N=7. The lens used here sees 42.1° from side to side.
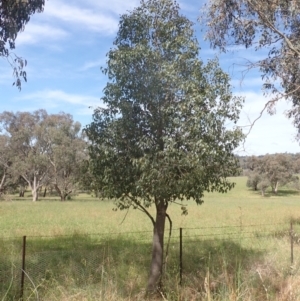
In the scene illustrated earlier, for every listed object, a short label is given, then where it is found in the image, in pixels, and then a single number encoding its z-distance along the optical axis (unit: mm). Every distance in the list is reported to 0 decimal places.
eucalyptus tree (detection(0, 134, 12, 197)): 63759
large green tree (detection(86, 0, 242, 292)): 8062
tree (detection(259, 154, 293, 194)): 86188
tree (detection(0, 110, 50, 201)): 61562
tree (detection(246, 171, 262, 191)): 90912
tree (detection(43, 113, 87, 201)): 60969
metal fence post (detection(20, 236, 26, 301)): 8000
